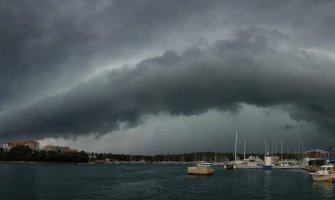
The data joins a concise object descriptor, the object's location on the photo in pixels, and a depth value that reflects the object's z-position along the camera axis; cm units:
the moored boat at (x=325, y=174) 12125
